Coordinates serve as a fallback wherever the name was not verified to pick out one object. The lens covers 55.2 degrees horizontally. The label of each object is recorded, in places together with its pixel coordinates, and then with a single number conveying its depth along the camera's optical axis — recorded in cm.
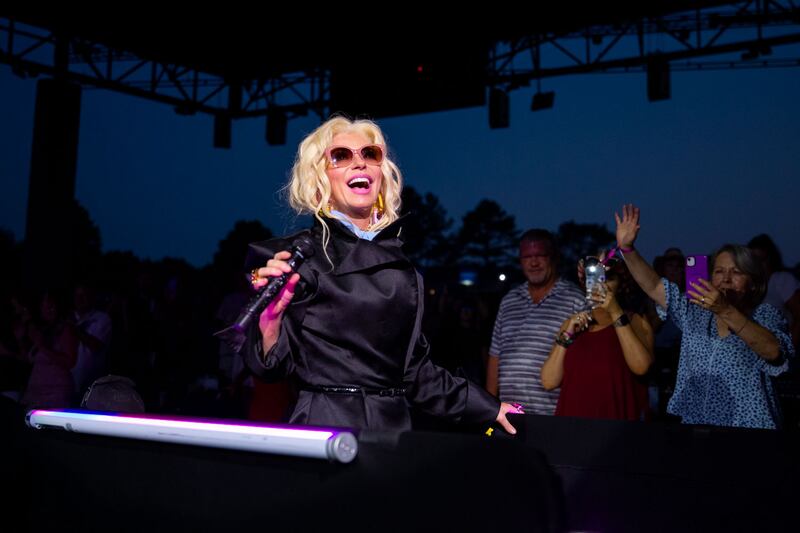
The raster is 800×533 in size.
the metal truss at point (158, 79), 1166
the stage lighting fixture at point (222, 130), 1420
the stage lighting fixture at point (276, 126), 1402
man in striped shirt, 445
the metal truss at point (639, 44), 1099
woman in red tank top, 392
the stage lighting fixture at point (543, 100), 1280
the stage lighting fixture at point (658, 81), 1128
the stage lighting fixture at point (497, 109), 1218
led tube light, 114
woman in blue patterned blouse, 323
